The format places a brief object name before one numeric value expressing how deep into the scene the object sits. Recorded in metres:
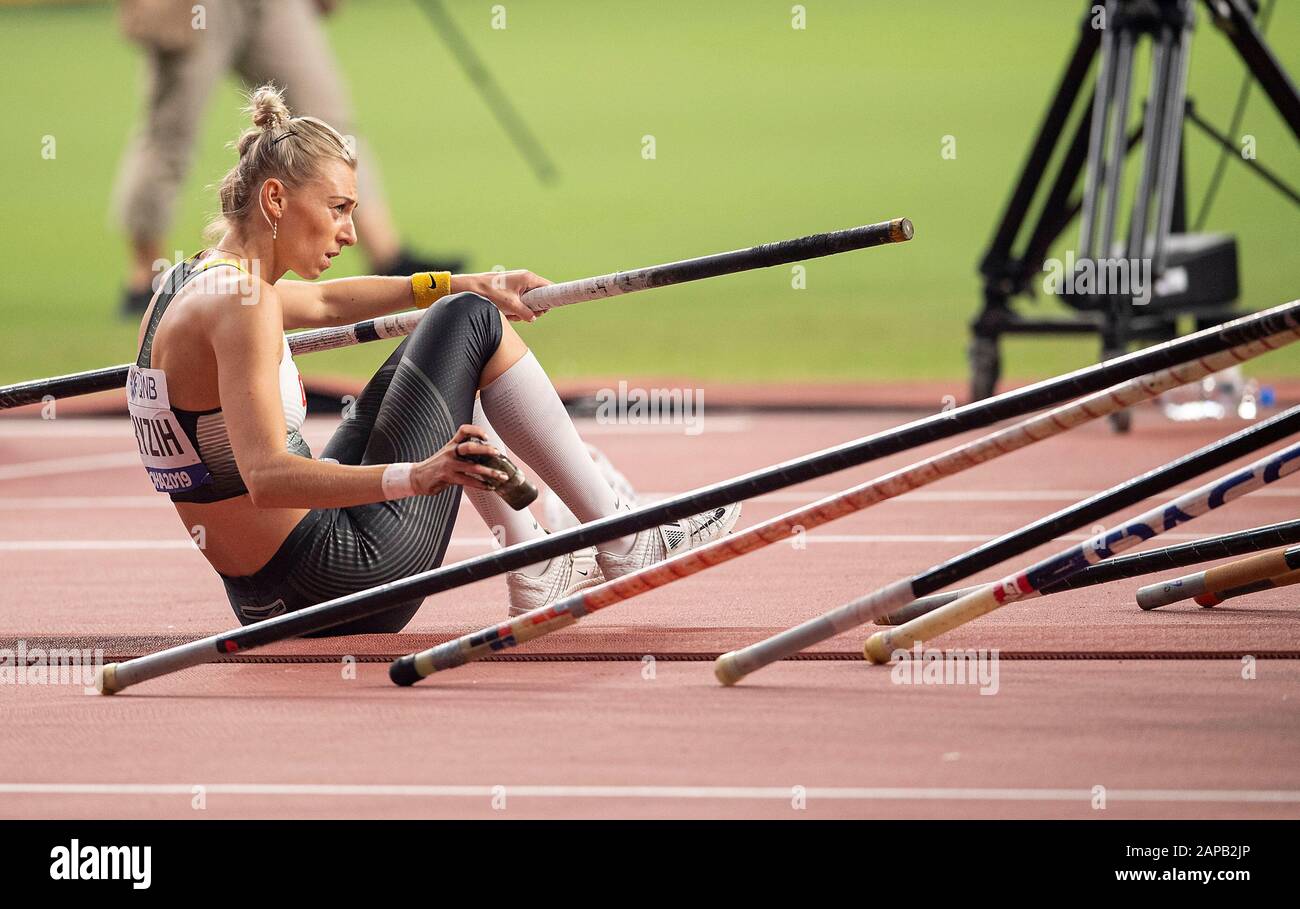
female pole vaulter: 5.11
